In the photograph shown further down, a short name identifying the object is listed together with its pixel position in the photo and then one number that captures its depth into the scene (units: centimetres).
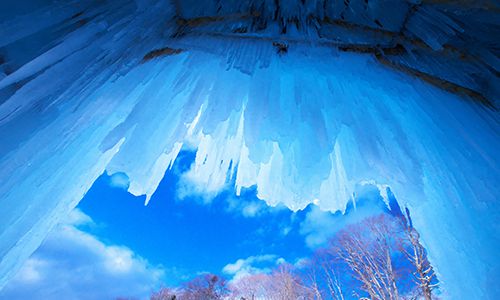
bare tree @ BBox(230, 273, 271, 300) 1759
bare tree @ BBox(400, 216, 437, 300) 839
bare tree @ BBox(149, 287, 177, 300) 1893
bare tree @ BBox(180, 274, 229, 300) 1967
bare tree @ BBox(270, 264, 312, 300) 1545
